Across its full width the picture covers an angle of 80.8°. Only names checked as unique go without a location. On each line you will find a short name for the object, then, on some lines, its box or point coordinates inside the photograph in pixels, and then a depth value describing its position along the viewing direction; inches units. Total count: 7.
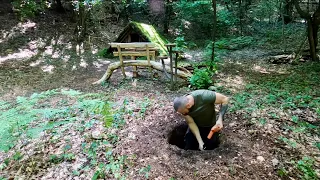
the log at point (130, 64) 253.9
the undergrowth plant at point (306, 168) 100.1
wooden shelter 359.7
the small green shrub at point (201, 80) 208.8
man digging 119.3
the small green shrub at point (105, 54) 388.6
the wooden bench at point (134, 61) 258.0
